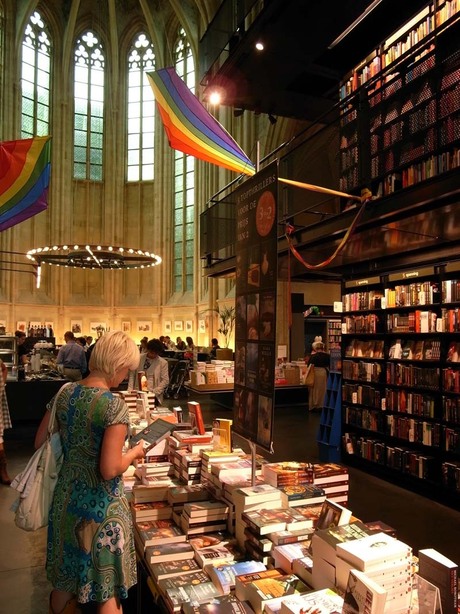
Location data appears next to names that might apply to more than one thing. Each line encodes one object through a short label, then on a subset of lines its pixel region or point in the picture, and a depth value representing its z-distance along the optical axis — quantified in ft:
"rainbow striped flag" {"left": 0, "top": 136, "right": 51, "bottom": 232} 24.97
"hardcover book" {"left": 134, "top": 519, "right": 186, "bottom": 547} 8.27
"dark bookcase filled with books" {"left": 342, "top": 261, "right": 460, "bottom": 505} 16.24
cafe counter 27.43
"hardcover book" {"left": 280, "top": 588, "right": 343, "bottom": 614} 5.20
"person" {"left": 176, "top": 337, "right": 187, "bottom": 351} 60.25
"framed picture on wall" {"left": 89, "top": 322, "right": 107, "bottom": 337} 80.39
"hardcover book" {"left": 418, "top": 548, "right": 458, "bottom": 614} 5.14
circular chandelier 43.10
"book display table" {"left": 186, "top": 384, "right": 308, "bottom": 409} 34.91
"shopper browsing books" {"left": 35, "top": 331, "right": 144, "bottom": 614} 6.23
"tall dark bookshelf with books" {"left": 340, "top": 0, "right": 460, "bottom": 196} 15.07
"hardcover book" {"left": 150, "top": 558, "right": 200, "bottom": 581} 7.32
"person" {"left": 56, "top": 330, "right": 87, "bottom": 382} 28.48
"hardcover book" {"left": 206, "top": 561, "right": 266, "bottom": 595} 6.78
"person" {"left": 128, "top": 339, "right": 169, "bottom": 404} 18.98
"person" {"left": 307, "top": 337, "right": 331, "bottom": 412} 31.14
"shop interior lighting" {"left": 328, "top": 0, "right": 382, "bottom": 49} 20.62
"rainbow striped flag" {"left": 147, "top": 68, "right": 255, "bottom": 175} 17.19
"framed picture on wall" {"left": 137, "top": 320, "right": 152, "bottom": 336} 81.25
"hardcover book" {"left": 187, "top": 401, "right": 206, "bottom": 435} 11.84
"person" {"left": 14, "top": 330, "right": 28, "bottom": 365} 36.07
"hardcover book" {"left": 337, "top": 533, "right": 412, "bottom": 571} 5.15
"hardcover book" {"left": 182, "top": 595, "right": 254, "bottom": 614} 6.03
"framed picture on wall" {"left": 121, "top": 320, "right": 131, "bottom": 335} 81.61
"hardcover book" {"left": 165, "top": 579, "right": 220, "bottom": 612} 6.40
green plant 59.88
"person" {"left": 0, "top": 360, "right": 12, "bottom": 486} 17.37
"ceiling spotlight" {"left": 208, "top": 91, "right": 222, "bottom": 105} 24.61
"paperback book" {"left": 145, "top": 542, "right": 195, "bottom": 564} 7.77
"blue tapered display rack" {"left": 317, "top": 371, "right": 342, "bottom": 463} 20.67
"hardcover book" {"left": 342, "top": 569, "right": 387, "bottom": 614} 4.63
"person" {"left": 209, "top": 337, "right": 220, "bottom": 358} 49.40
